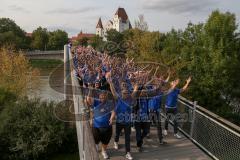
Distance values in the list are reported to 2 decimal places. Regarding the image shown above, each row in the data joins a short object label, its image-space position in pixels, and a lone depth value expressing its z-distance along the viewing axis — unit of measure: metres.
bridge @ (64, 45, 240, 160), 7.40
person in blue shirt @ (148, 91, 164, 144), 8.28
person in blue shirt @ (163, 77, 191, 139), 8.79
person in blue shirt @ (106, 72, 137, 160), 7.11
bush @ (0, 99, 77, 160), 15.93
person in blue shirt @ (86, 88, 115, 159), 6.88
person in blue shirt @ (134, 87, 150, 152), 7.70
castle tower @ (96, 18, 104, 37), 168.75
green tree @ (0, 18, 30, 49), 96.38
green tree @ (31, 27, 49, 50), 105.38
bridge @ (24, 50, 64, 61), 76.56
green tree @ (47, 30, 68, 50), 106.62
